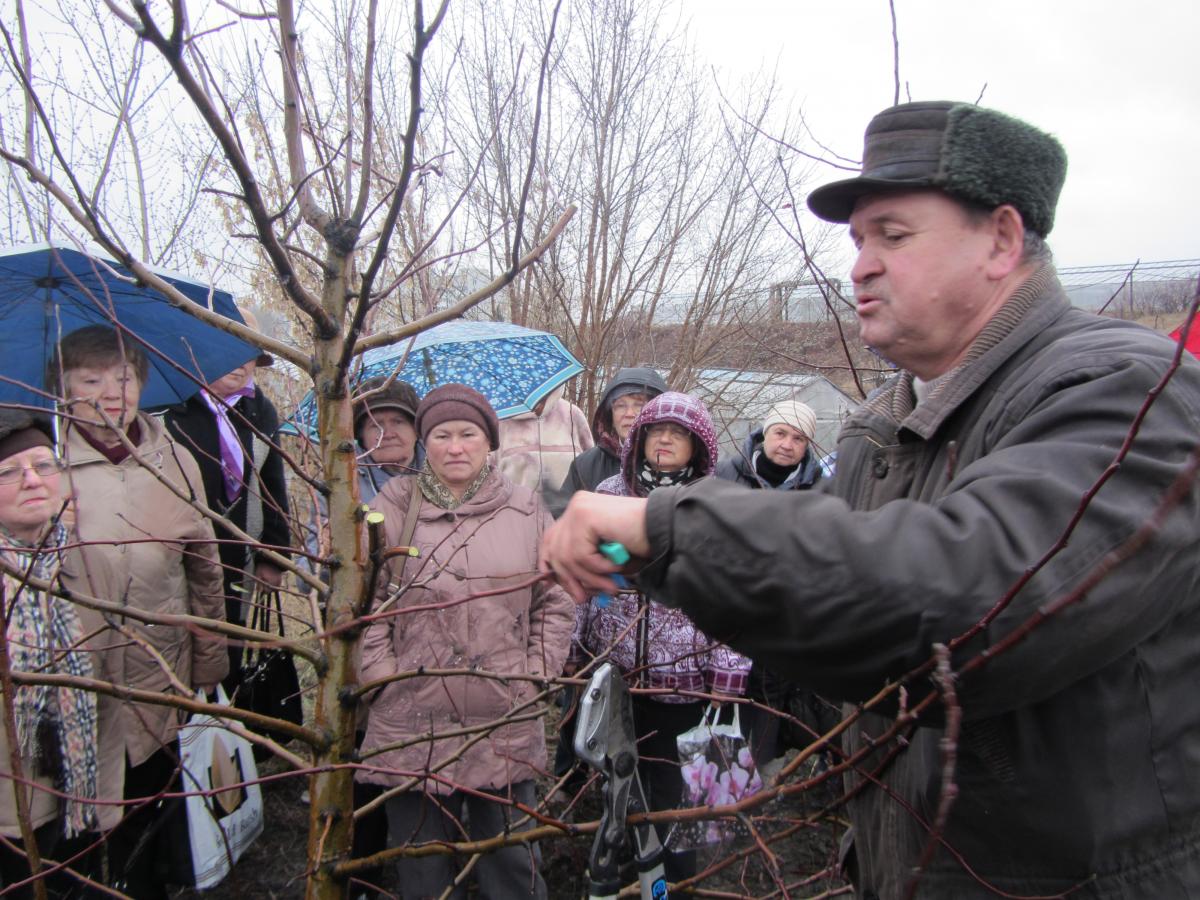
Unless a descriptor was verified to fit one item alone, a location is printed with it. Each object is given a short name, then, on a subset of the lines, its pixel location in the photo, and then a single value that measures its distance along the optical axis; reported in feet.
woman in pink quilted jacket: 8.21
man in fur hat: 2.79
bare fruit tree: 3.82
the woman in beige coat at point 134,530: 8.21
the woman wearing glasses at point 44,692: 6.87
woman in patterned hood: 9.41
